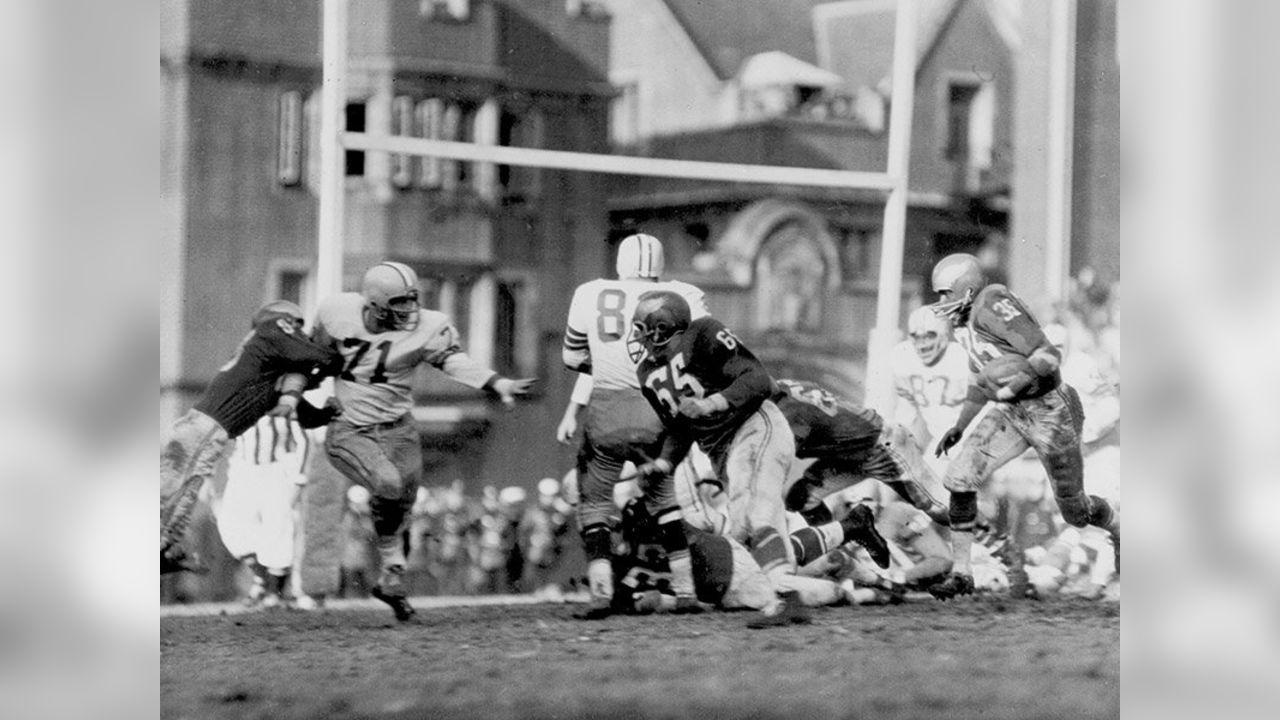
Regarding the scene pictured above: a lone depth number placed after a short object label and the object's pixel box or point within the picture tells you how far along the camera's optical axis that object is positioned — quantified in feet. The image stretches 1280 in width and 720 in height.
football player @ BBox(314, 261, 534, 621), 53.57
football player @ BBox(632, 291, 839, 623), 54.85
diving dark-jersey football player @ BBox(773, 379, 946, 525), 57.11
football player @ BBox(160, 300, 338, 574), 52.70
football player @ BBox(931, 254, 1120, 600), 58.03
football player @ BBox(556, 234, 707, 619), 54.80
